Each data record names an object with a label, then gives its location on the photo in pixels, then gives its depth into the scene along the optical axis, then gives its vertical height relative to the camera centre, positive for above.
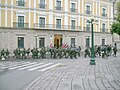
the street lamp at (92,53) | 18.28 -0.67
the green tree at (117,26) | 19.39 +1.68
